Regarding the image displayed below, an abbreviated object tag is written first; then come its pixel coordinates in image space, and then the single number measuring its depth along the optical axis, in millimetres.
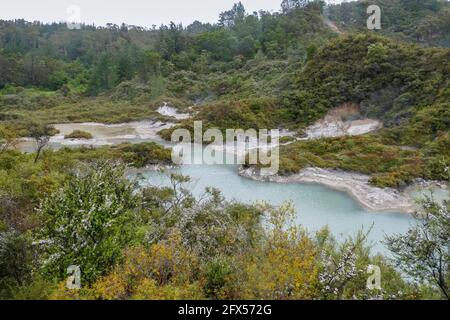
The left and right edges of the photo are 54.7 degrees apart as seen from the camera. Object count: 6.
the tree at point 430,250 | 14781
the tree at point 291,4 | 133500
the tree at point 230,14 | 150250
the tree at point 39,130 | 46175
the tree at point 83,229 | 13438
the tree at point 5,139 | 32862
